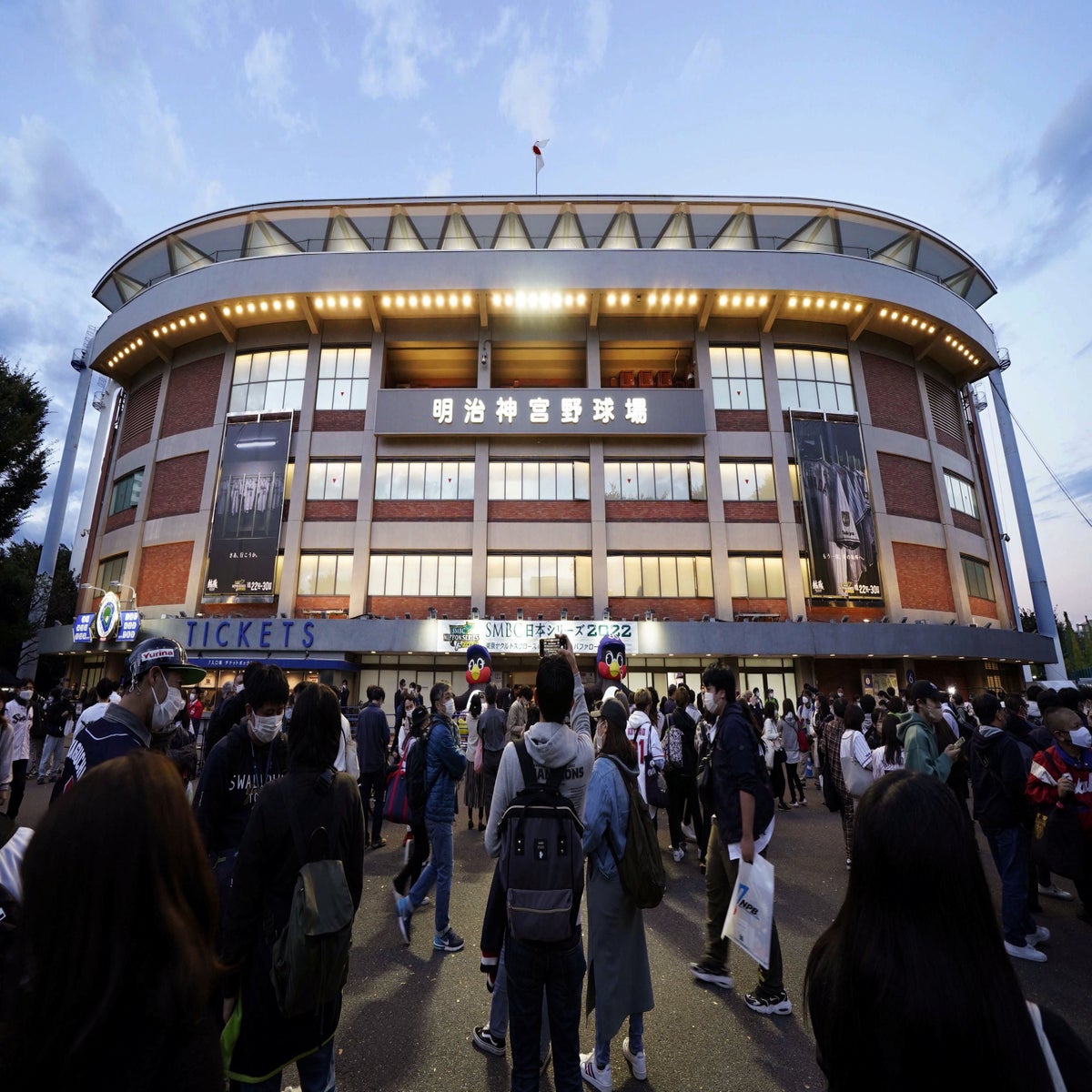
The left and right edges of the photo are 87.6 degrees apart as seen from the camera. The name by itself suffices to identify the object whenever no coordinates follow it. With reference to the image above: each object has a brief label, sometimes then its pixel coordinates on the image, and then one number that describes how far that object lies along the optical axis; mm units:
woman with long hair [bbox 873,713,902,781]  6234
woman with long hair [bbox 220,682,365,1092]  2355
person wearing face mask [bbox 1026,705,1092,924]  5027
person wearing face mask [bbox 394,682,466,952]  5125
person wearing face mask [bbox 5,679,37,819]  8312
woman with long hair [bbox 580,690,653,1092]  3434
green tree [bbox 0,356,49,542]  20953
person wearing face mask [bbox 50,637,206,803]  3160
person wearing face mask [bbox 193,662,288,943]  3455
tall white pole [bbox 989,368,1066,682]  29641
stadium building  24062
